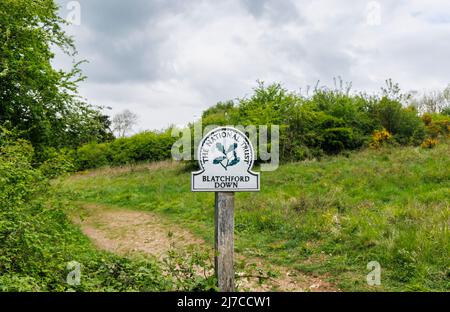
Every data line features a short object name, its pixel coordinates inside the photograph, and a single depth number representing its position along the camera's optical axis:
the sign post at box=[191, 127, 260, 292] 4.71
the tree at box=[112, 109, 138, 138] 47.91
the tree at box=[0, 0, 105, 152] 8.69
